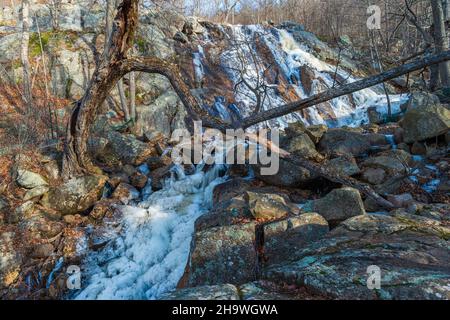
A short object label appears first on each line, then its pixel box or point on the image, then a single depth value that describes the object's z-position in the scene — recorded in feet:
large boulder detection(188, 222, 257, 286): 14.16
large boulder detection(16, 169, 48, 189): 27.89
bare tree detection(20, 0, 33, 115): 40.22
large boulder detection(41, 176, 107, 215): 27.22
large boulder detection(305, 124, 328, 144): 31.37
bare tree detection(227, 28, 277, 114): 54.44
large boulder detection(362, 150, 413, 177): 23.66
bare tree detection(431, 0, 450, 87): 36.85
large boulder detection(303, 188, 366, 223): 17.33
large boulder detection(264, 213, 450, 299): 8.11
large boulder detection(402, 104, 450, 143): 25.44
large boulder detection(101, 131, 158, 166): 34.73
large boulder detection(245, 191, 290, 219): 18.89
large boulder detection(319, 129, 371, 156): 28.43
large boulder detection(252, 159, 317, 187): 25.12
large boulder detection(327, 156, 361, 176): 24.17
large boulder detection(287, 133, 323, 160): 26.14
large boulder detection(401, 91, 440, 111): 38.31
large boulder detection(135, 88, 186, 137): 44.65
